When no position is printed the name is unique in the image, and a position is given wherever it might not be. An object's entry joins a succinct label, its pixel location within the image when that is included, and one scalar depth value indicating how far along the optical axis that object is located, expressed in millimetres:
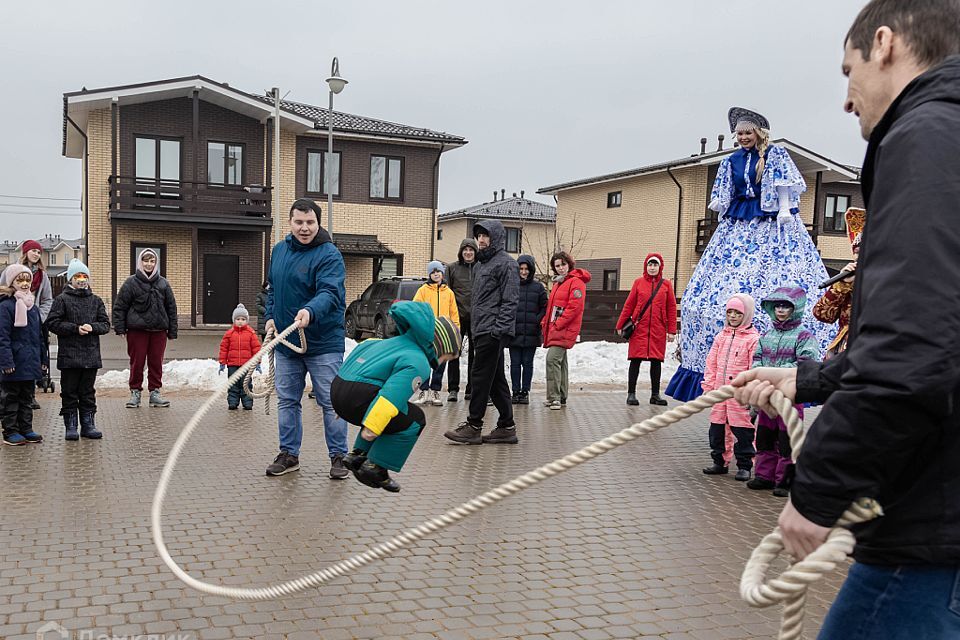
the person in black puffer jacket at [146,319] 10000
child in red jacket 10507
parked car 20641
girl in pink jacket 7090
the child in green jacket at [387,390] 4504
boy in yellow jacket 10445
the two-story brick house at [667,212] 31219
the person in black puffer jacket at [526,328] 10992
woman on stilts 7820
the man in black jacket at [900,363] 1530
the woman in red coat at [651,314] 11055
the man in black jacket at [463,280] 11145
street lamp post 19125
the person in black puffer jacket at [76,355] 8125
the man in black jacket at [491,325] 8391
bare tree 37581
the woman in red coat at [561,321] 10859
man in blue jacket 6559
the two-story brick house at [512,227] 46681
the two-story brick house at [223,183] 25766
